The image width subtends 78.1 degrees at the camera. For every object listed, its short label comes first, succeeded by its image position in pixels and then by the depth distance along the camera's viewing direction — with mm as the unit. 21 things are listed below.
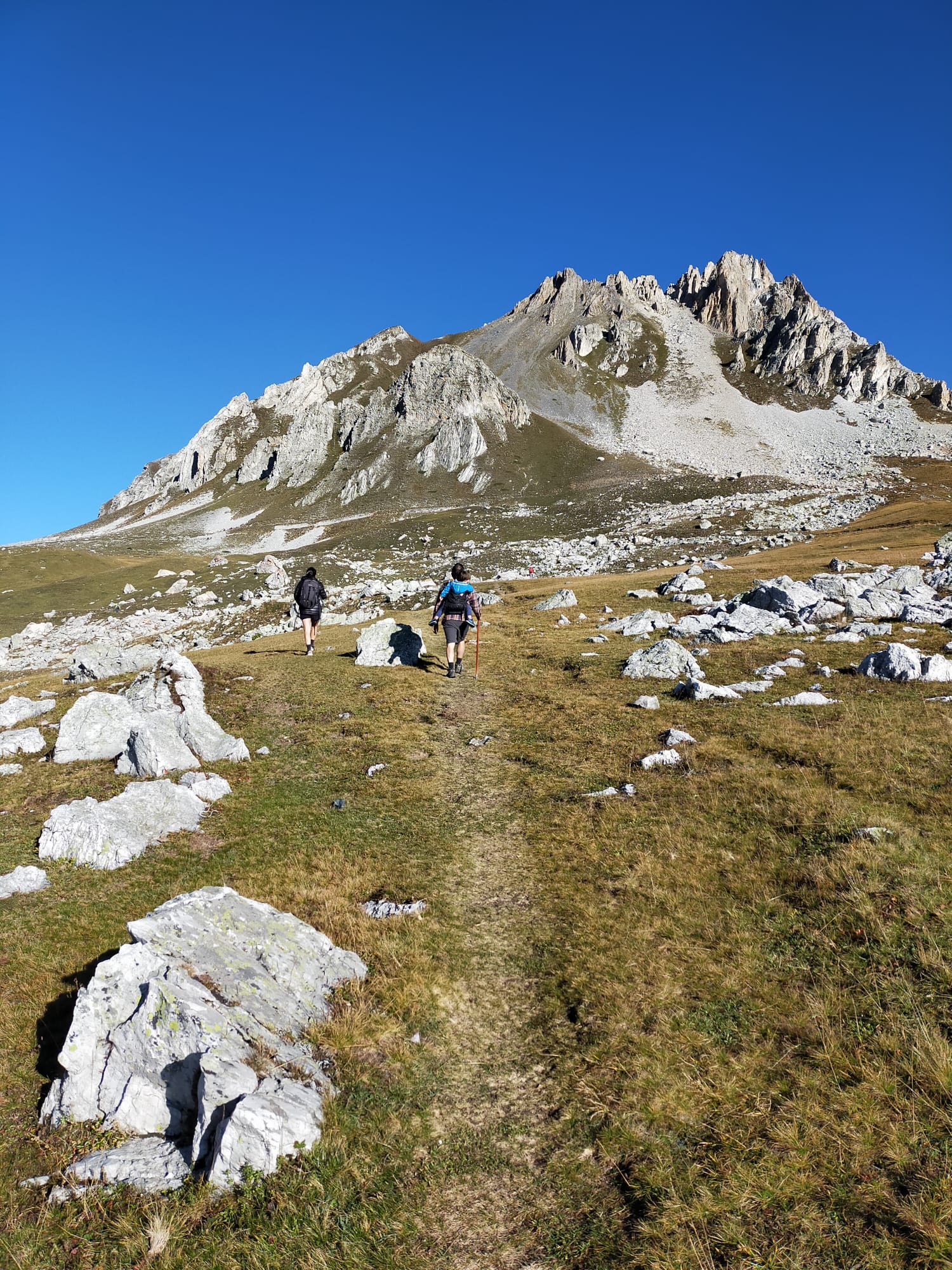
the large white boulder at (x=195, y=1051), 6191
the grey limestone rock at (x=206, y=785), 14883
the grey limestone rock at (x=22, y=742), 18203
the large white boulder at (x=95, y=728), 16984
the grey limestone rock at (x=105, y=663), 27656
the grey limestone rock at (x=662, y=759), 15088
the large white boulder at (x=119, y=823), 12195
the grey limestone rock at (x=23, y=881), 11188
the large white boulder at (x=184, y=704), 17312
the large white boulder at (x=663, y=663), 23047
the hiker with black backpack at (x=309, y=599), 29016
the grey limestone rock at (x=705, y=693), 19562
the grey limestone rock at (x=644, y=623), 31547
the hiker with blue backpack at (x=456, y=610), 24031
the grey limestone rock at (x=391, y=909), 10422
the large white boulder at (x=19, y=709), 21281
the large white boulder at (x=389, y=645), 27922
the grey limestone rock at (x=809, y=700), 17891
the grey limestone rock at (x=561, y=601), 41688
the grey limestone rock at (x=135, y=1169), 6008
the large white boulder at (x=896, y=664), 19359
